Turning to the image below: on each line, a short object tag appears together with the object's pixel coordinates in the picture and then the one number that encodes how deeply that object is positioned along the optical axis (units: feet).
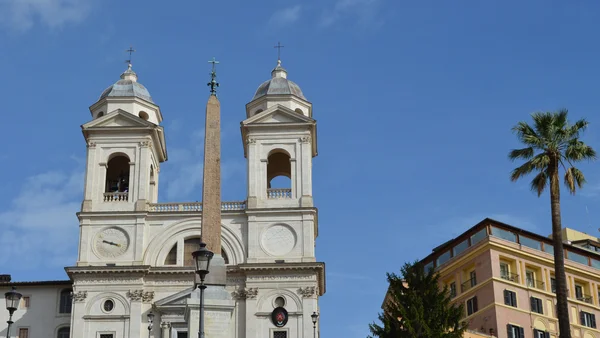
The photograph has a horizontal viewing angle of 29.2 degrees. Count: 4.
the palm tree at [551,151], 162.91
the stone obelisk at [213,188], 135.03
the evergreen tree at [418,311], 162.81
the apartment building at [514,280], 218.18
